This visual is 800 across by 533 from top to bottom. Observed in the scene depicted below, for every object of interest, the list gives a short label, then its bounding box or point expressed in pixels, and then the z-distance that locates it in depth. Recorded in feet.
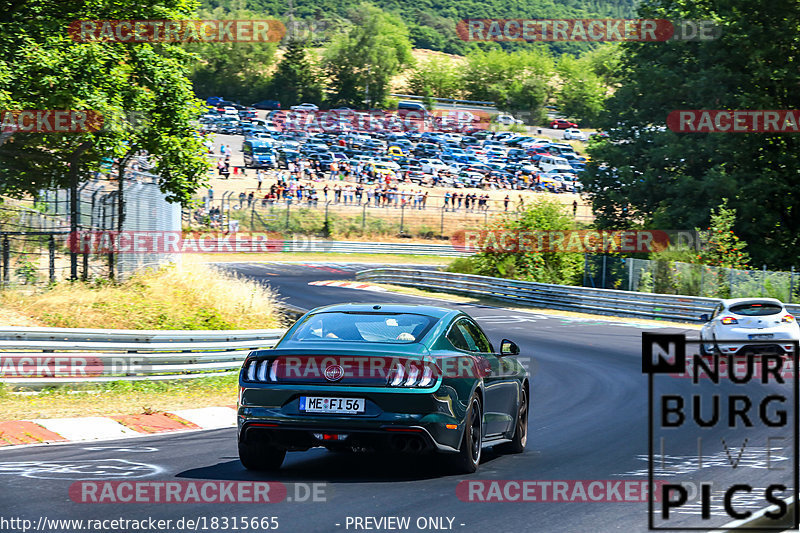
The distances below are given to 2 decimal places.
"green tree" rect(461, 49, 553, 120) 501.56
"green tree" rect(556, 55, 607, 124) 505.66
